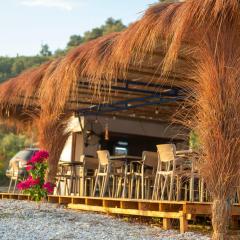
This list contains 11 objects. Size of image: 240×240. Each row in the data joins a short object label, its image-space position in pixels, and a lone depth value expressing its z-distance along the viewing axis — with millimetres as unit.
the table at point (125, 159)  13175
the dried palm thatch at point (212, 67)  8240
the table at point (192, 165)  9972
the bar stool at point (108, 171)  13555
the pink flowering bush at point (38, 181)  12871
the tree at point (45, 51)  68047
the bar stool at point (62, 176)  15954
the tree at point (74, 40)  62701
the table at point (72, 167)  15323
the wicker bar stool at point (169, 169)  11313
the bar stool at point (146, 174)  12786
